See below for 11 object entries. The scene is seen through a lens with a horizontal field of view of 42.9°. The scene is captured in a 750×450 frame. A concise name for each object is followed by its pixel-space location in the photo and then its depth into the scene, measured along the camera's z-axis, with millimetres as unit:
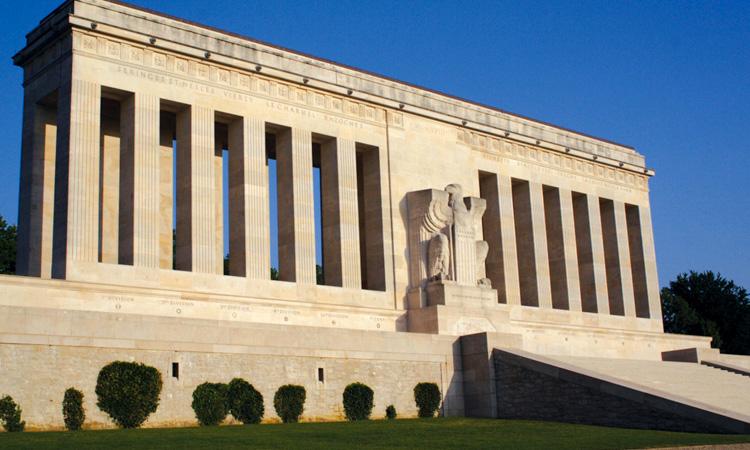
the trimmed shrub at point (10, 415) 21000
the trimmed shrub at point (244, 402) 24859
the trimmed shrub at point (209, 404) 24172
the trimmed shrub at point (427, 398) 29422
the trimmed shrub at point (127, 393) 22859
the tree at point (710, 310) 62125
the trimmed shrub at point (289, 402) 25891
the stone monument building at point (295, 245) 25109
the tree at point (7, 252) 49750
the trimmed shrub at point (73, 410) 22000
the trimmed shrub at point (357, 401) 27438
